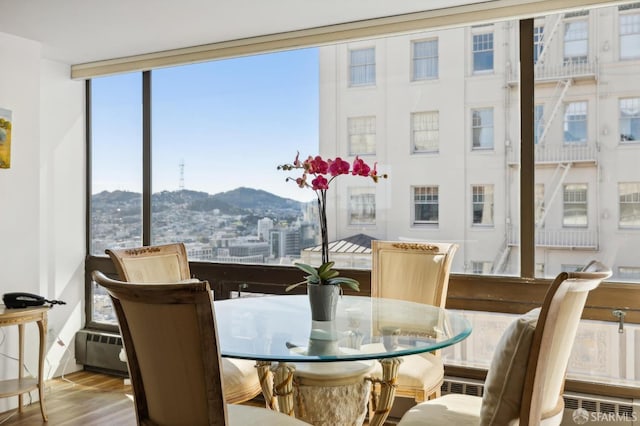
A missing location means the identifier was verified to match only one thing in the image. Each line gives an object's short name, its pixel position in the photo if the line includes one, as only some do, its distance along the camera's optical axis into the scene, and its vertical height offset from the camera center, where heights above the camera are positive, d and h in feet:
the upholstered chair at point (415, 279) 8.84 -1.17
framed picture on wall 12.26 +1.70
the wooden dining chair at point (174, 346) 5.13 -1.29
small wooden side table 11.16 -2.88
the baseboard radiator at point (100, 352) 14.67 -3.67
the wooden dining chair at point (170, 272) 8.73 -1.10
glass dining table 6.42 -1.56
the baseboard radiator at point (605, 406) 9.47 -3.31
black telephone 11.55 -1.80
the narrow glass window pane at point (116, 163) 15.16 +1.45
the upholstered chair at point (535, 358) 5.22 -1.40
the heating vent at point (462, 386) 10.68 -3.33
